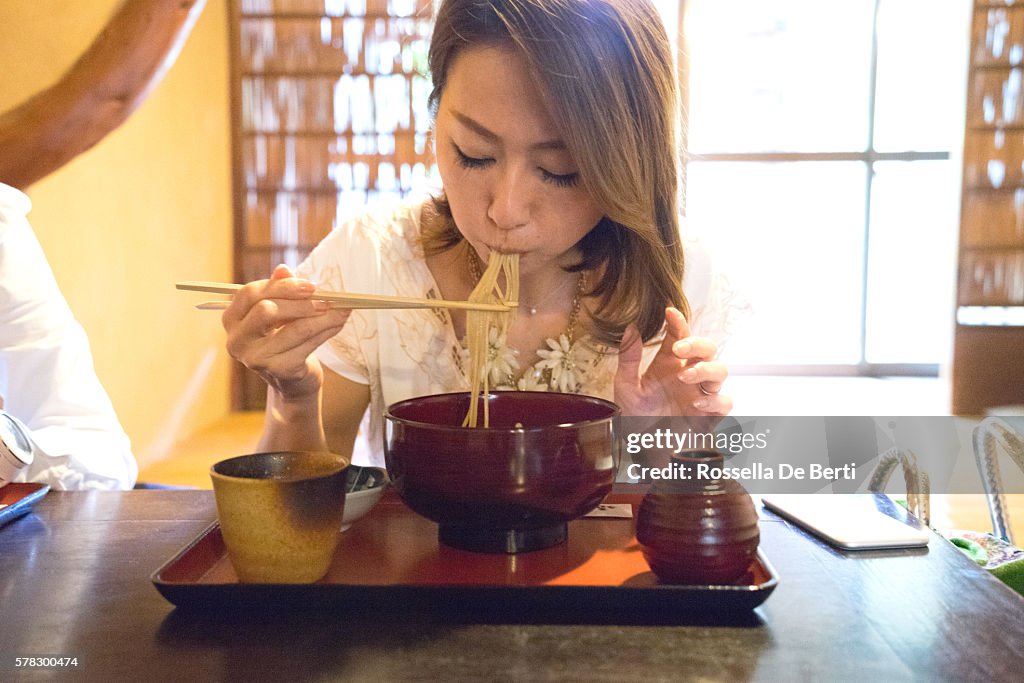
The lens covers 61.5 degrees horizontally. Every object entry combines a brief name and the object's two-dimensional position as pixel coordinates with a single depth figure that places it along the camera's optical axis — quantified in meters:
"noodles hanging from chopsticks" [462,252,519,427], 1.04
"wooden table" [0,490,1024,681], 0.62
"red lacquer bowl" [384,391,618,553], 0.77
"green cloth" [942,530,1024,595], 1.14
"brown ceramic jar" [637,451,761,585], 0.72
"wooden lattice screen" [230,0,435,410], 4.62
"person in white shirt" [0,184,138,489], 1.43
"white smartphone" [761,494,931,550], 0.88
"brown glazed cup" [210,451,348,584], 0.71
